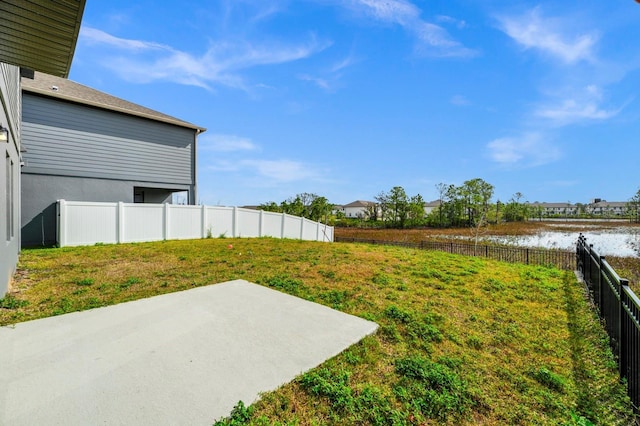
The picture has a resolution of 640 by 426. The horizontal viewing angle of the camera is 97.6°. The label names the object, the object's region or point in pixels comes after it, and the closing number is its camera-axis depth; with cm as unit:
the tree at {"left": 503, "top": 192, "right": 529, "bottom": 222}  5244
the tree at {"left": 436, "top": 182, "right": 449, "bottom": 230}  4062
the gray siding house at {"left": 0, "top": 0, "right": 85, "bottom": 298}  257
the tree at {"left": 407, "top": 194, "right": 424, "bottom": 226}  3825
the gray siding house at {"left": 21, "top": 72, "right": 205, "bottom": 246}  991
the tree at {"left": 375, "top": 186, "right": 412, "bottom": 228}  3803
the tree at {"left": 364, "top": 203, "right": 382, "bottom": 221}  4222
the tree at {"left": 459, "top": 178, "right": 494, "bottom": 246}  3594
